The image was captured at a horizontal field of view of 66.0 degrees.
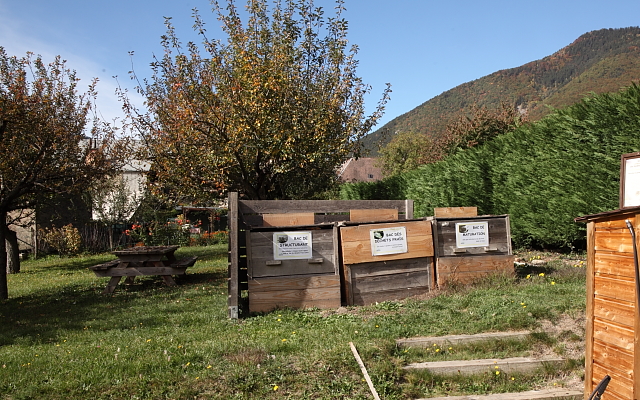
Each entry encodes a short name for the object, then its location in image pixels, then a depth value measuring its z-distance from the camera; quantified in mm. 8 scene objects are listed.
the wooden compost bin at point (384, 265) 7191
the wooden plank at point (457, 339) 5133
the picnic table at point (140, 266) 10180
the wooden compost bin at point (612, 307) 2982
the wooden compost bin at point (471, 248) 7621
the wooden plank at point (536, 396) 4020
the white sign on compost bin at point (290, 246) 7051
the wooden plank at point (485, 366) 4551
